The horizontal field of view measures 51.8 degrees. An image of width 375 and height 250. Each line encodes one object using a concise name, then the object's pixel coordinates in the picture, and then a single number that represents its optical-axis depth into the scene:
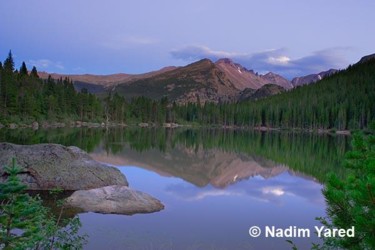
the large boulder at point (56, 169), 19.22
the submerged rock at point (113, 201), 15.85
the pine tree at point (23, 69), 114.91
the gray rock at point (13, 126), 77.43
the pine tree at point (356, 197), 4.34
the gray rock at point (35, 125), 88.70
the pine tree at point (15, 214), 5.69
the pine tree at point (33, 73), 120.19
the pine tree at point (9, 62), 104.46
